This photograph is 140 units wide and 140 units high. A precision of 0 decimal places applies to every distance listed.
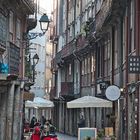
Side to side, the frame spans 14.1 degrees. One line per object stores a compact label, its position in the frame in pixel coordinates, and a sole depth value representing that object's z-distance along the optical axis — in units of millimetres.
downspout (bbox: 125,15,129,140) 23884
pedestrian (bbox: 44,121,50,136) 31291
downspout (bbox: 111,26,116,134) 30031
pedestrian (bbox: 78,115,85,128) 40688
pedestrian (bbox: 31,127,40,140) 26352
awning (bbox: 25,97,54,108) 33562
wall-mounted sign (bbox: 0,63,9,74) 19703
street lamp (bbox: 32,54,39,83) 33597
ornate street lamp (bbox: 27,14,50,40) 22428
